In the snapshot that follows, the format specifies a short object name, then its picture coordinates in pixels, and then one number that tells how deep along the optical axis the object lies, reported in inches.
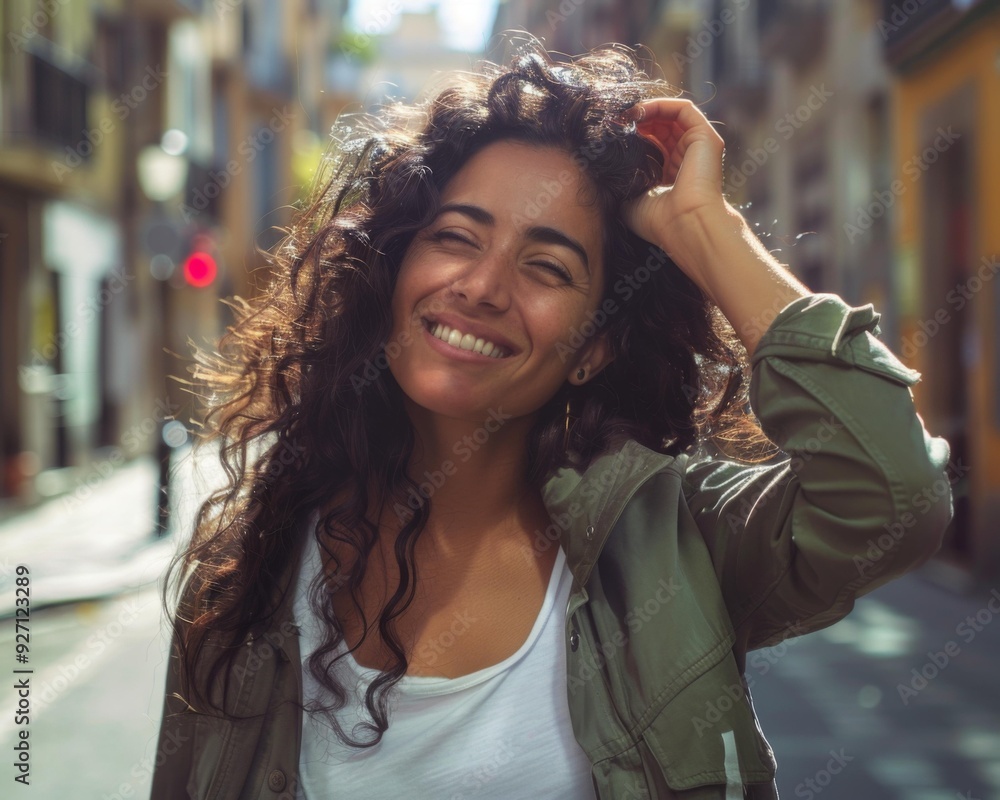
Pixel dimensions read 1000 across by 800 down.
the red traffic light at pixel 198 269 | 372.1
